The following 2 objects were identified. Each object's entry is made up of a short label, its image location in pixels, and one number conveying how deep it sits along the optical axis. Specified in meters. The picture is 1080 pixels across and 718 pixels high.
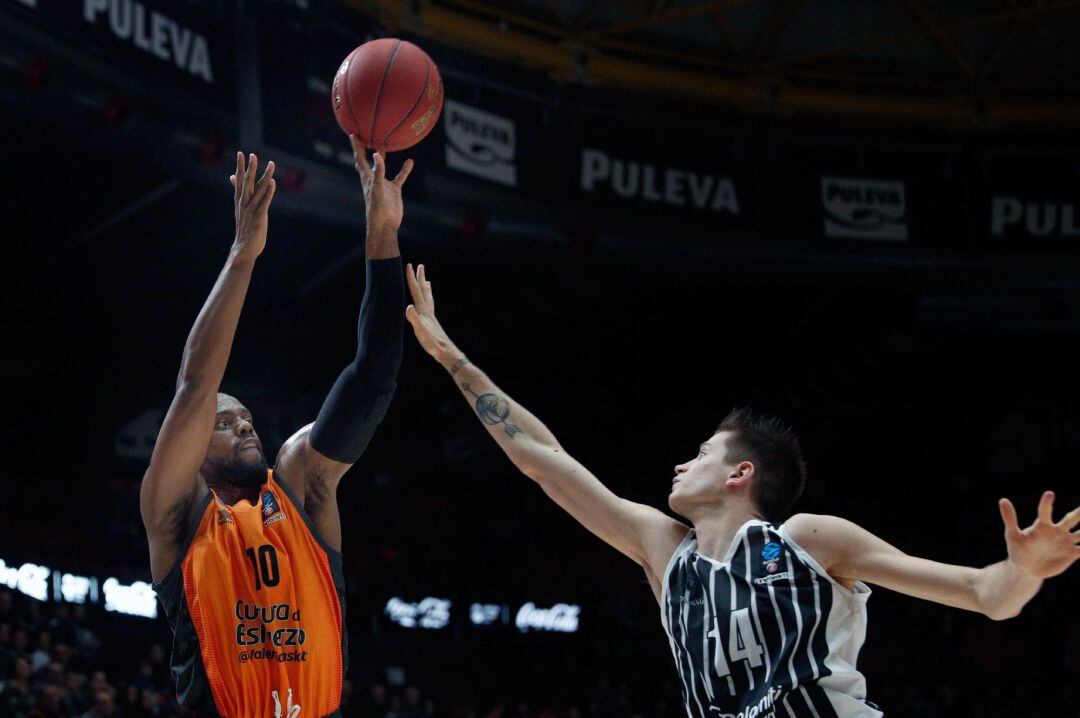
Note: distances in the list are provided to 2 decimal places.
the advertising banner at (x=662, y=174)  14.32
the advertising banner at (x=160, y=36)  9.64
